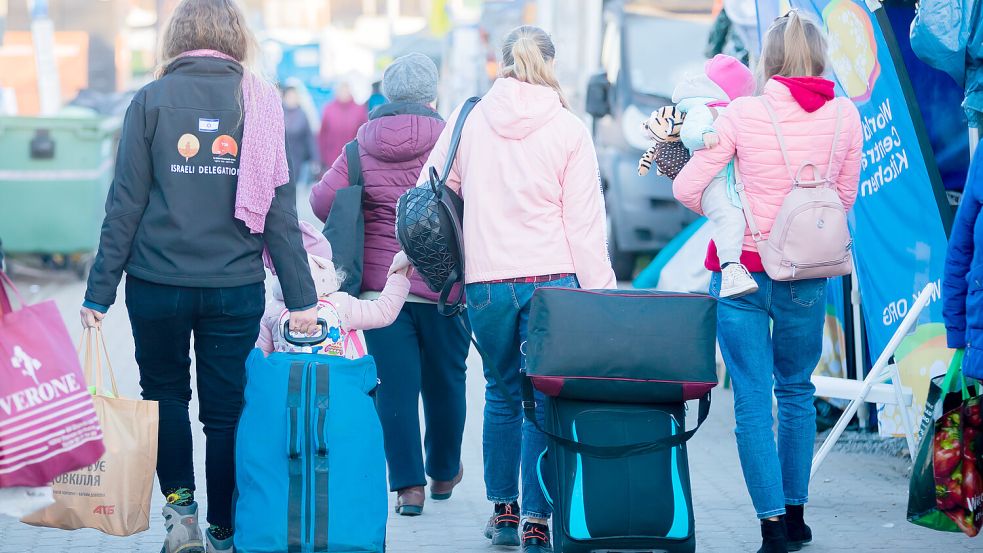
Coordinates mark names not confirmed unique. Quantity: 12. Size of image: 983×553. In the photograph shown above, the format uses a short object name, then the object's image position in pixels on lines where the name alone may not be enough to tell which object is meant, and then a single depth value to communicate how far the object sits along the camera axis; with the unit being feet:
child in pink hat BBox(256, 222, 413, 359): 30.14
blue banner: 39.40
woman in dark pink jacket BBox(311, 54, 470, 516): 35.06
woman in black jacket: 27.78
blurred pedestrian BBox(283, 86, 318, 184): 148.97
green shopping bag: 28.78
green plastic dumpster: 78.38
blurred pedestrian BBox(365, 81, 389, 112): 82.58
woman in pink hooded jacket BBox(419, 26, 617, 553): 30.07
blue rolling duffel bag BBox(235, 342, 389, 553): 26.94
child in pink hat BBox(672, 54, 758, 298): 30.04
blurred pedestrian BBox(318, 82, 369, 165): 136.77
